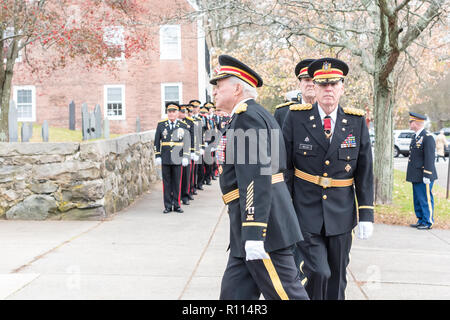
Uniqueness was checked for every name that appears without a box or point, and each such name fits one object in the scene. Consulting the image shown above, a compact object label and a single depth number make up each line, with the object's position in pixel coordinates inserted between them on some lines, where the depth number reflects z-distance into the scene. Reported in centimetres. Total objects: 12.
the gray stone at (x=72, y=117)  1982
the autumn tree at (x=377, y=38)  958
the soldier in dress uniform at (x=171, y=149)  1011
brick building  2627
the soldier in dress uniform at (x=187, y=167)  1094
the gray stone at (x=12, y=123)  851
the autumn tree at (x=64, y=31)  1041
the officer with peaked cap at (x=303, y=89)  533
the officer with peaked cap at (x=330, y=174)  411
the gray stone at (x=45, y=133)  909
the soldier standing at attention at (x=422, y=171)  869
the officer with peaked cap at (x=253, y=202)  320
